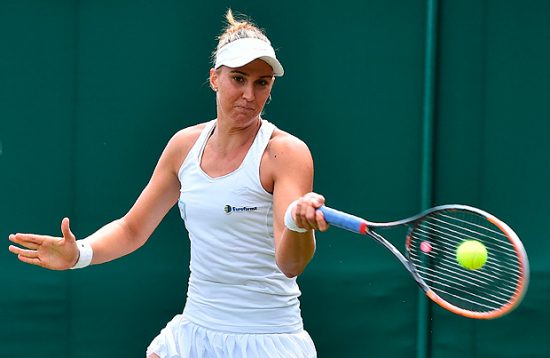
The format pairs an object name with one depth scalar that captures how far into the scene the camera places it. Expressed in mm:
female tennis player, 6508
